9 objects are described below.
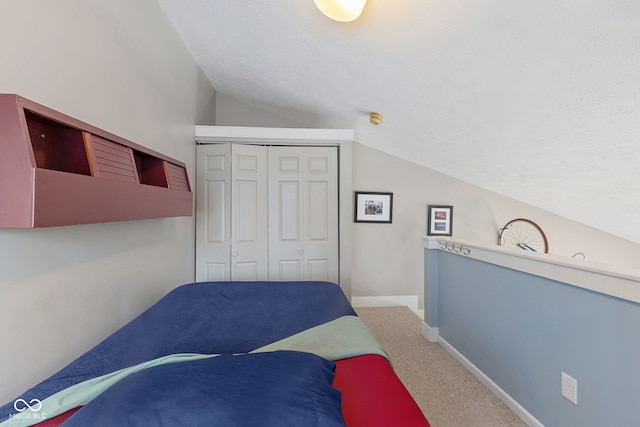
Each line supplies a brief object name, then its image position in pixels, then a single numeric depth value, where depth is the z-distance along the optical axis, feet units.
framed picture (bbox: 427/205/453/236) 11.44
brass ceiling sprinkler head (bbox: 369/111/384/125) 8.11
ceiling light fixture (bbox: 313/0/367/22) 3.90
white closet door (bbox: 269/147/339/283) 8.63
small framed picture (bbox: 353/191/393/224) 11.19
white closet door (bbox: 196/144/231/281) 8.38
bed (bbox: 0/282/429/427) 1.84
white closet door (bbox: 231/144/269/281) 8.46
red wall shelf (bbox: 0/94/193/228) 2.21
